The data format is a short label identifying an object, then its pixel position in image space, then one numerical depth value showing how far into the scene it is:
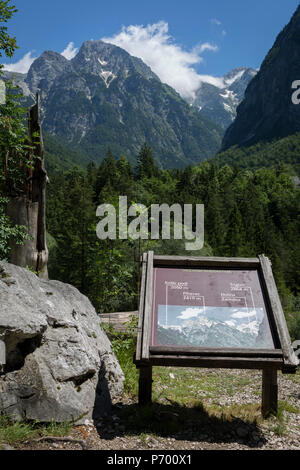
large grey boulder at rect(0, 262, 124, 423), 4.12
